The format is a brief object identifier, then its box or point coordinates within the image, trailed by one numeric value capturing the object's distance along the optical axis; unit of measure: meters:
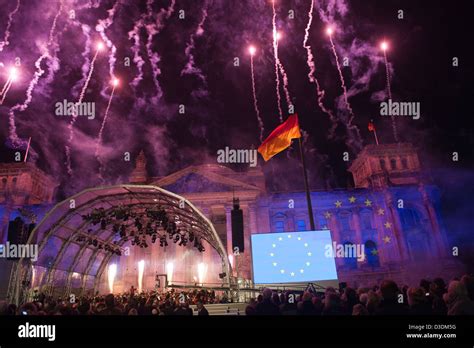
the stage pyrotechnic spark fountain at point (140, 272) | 37.53
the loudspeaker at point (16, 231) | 17.05
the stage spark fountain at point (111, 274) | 32.78
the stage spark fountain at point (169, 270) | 37.97
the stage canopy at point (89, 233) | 18.50
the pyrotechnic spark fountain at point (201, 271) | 38.00
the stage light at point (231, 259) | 33.83
